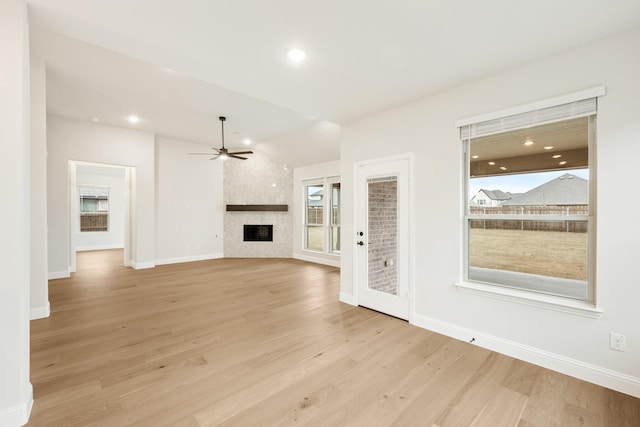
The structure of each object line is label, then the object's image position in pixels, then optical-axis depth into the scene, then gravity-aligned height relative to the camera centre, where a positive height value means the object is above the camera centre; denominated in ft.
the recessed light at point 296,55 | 7.73 +4.58
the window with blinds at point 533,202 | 7.71 +0.30
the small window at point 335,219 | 23.80 -0.66
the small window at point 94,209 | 30.19 +0.26
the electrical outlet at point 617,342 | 6.88 -3.32
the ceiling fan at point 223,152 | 17.66 +3.93
